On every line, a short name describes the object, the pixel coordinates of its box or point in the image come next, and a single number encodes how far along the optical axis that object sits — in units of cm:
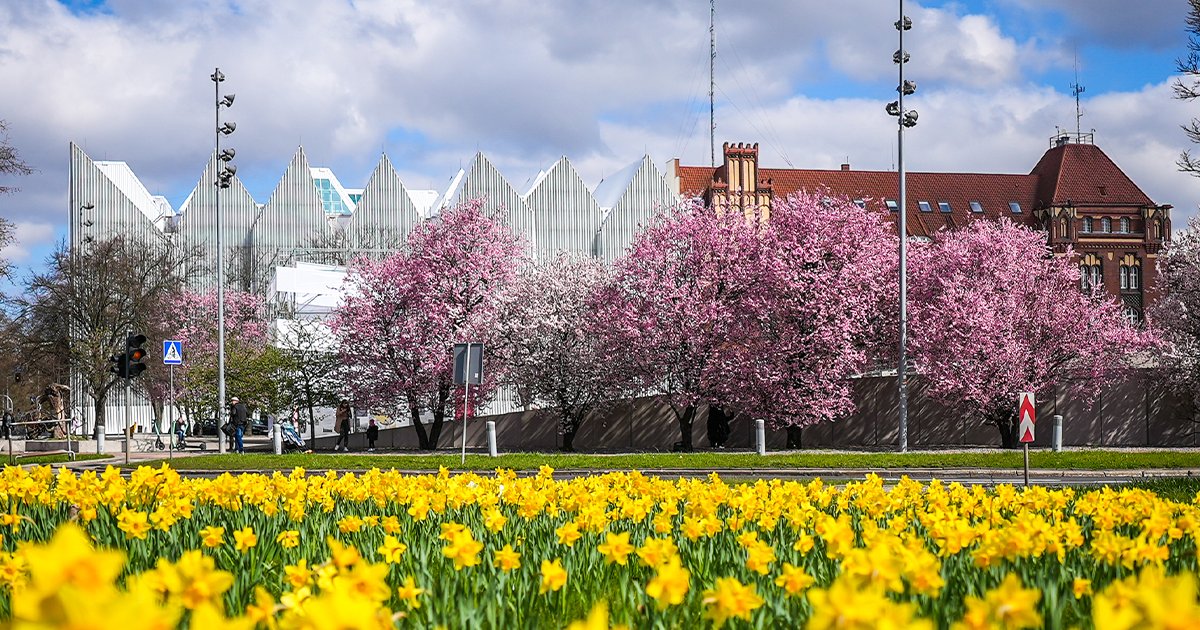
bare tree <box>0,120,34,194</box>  3006
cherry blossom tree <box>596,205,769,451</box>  3497
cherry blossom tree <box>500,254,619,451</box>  3719
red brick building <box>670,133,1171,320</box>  7700
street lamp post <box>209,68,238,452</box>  3584
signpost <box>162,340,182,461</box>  2934
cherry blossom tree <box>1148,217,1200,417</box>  3566
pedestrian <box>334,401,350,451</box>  3903
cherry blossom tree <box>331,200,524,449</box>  3834
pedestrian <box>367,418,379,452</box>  3875
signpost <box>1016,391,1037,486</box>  1756
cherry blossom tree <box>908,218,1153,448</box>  3441
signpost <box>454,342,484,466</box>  2503
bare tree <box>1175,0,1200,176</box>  1853
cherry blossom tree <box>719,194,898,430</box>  3459
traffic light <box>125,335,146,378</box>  2798
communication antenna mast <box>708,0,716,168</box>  7568
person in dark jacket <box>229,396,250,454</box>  3534
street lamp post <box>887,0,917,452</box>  3136
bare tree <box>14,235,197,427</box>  5000
